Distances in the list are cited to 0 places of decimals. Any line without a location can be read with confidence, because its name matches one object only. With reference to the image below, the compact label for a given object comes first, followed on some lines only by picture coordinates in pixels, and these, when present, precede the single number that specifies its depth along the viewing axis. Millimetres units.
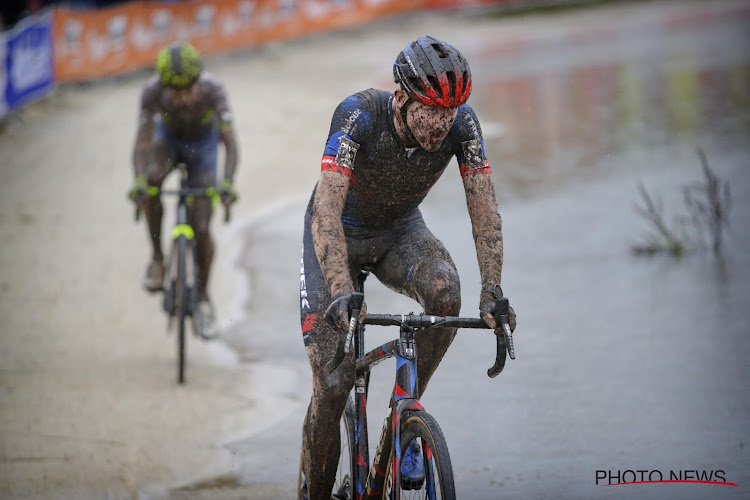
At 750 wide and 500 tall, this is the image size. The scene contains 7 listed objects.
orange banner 41000
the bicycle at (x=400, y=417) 7199
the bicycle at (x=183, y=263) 15125
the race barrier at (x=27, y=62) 34219
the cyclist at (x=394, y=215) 7855
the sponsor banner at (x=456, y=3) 58187
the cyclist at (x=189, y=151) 15422
